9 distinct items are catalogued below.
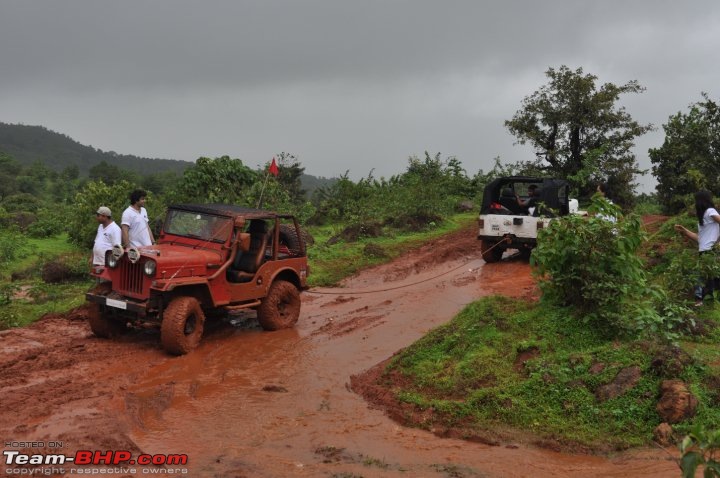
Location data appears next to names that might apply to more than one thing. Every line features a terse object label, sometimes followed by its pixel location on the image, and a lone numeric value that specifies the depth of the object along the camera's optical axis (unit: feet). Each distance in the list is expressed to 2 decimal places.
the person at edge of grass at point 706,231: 24.77
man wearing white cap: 26.84
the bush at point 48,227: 66.64
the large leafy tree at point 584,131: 72.13
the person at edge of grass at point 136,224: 27.63
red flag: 36.45
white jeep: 41.57
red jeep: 24.12
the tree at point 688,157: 59.77
